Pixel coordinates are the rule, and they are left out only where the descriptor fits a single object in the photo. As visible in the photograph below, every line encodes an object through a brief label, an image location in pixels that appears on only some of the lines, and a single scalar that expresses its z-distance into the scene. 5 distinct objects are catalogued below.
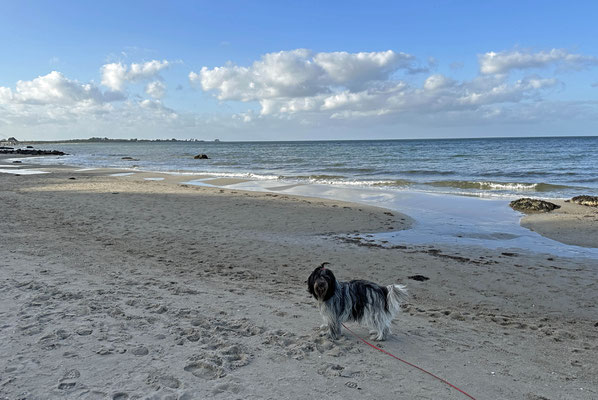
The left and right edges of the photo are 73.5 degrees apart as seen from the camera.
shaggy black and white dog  4.55
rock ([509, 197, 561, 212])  14.05
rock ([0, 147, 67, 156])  58.99
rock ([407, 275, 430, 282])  7.09
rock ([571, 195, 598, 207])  14.93
